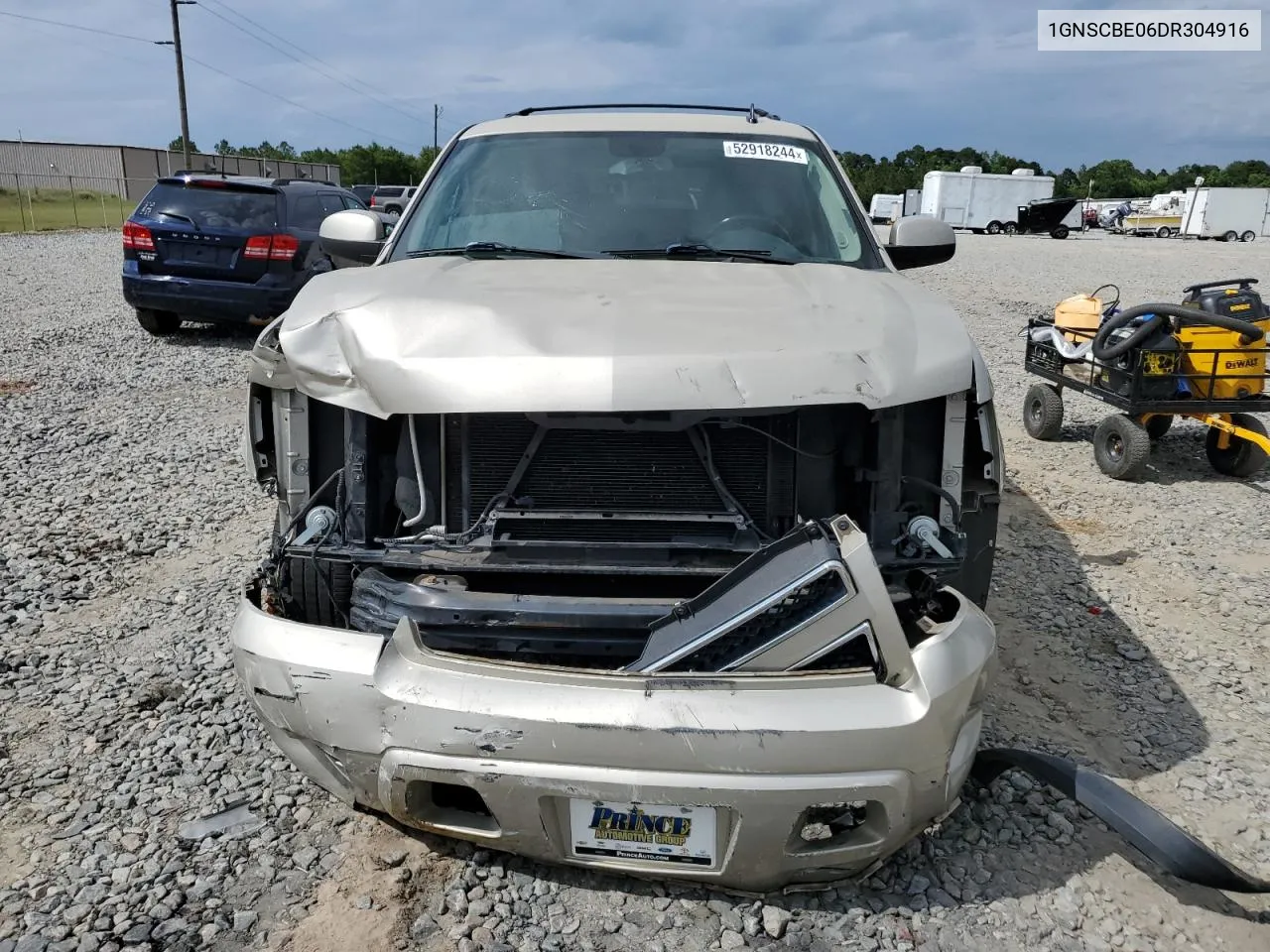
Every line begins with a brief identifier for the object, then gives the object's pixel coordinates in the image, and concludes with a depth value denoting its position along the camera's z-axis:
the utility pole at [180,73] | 33.09
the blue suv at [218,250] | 9.34
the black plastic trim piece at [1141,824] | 2.25
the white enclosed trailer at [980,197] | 47.16
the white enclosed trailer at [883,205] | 55.88
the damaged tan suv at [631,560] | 2.05
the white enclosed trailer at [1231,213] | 43.44
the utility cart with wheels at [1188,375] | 6.00
